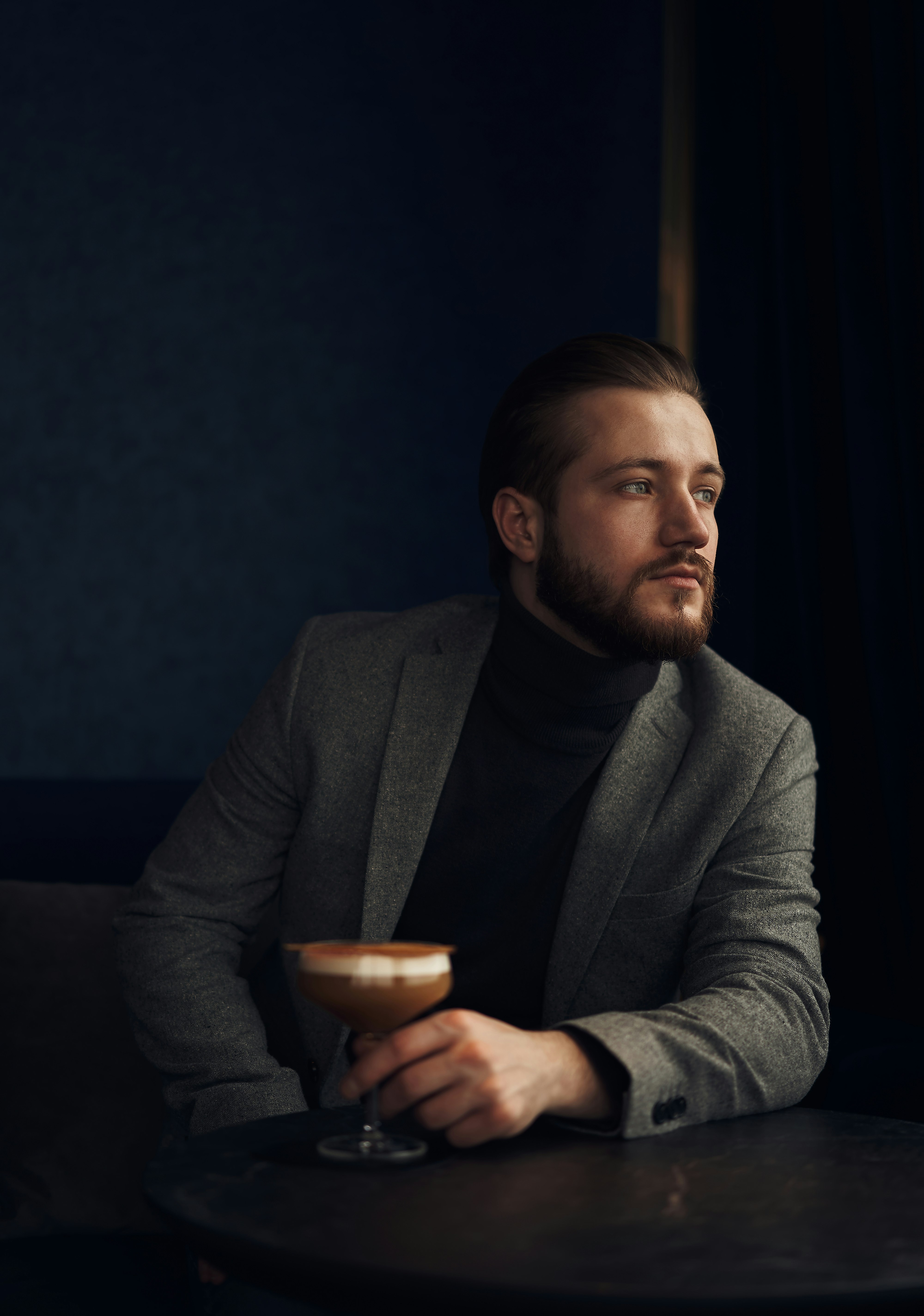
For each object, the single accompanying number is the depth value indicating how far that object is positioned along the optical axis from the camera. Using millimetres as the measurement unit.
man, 1404
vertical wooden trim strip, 2797
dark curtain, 2016
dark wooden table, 702
